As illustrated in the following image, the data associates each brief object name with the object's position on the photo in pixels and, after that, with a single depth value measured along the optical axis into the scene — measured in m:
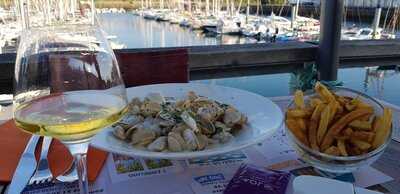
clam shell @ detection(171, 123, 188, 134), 0.60
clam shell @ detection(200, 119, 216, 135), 0.63
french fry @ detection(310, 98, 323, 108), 0.61
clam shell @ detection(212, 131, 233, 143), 0.62
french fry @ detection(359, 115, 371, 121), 0.57
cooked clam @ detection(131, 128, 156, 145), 0.60
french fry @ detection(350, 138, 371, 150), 0.56
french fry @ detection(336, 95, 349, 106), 0.61
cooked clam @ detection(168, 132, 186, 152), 0.57
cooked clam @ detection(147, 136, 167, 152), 0.57
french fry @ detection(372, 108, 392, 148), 0.56
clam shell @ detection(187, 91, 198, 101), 0.77
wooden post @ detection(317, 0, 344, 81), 1.47
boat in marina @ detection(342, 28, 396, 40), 14.17
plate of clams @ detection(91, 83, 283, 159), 0.57
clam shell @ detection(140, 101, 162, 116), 0.68
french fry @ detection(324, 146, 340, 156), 0.55
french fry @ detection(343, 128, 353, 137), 0.56
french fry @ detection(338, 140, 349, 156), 0.55
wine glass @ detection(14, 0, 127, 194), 0.40
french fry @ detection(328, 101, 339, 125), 0.57
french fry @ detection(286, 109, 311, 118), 0.60
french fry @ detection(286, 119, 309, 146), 0.59
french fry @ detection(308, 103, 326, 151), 0.58
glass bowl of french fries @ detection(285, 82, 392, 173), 0.56
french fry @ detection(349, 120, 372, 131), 0.56
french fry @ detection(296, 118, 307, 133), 0.60
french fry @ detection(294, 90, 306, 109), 0.63
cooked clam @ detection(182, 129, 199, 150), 0.58
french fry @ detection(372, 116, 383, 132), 0.57
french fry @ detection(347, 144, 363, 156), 0.56
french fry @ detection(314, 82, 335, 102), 0.61
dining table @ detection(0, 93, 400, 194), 0.56
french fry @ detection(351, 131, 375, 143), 0.56
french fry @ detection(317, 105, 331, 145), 0.56
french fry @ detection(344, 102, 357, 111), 0.59
